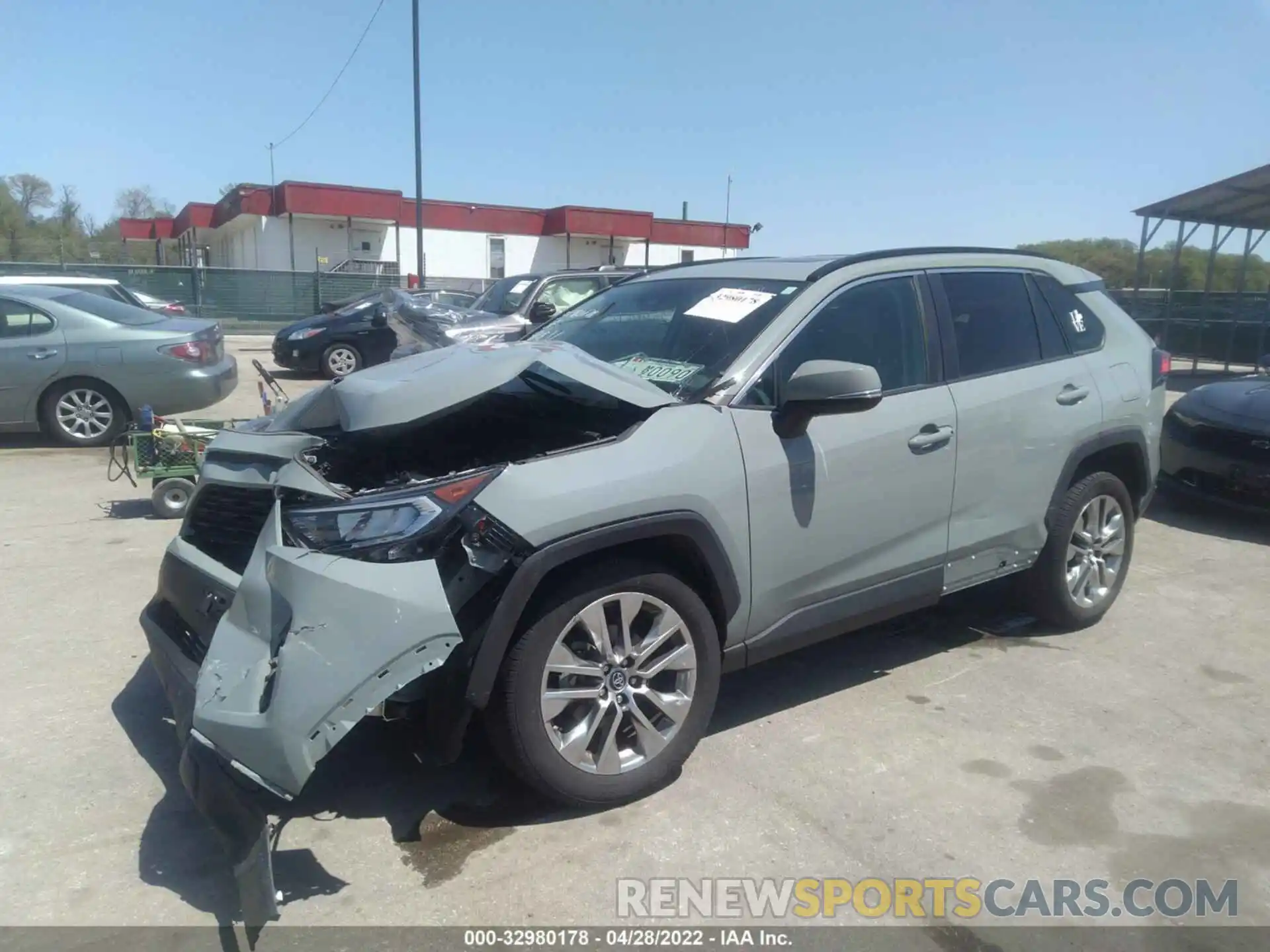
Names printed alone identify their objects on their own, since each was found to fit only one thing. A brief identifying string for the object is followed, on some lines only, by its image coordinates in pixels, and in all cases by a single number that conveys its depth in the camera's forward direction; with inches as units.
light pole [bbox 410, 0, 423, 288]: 805.9
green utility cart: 263.3
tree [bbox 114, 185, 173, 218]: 3112.7
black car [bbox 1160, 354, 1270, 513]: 265.1
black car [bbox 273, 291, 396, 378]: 639.8
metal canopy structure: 735.1
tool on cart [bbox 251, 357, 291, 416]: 279.1
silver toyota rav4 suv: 106.8
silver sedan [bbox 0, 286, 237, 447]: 355.3
